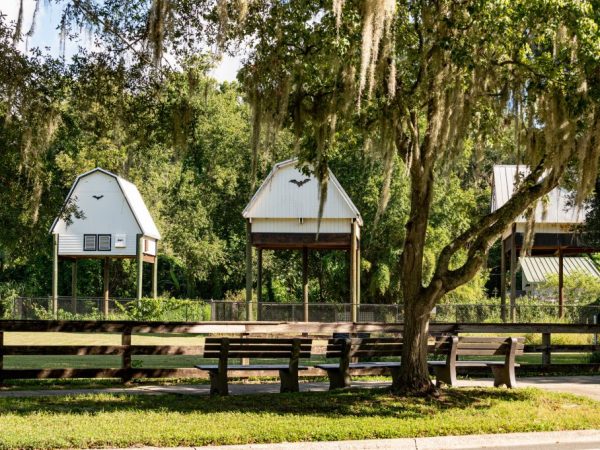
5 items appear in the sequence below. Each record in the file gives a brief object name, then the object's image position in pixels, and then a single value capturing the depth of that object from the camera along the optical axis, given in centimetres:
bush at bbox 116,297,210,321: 4369
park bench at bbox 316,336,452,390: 1438
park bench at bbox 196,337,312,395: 1345
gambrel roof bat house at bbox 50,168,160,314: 4631
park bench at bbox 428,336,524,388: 1504
